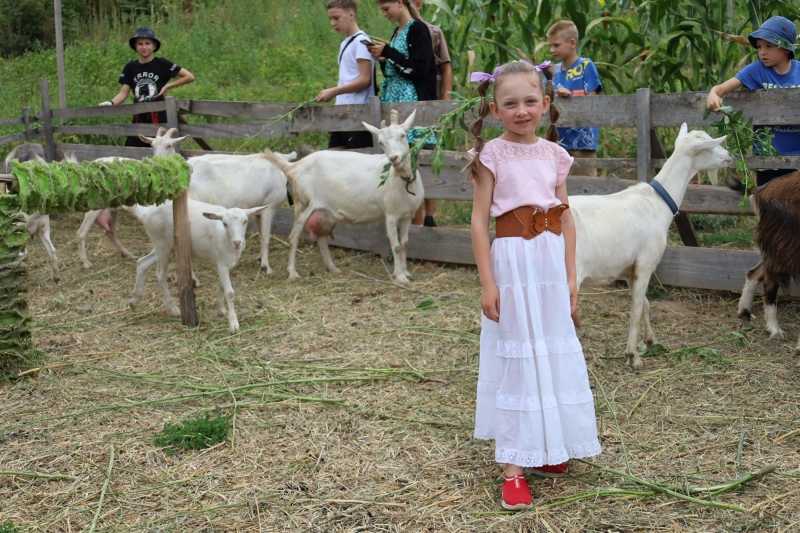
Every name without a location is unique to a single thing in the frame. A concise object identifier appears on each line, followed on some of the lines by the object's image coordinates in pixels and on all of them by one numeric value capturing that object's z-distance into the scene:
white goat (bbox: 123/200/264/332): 6.40
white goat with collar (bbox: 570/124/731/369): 5.04
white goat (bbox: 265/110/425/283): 7.42
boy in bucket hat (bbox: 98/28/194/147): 10.79
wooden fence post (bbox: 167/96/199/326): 6.39
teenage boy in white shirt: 8.15
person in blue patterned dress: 7.75
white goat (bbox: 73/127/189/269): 8.86
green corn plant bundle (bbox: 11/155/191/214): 5.18
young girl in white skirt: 3.48
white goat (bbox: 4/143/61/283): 7.99
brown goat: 5.34
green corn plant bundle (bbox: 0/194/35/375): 5.07
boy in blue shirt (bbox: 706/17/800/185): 5.76
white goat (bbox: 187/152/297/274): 8.19
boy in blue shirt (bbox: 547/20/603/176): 7.14
